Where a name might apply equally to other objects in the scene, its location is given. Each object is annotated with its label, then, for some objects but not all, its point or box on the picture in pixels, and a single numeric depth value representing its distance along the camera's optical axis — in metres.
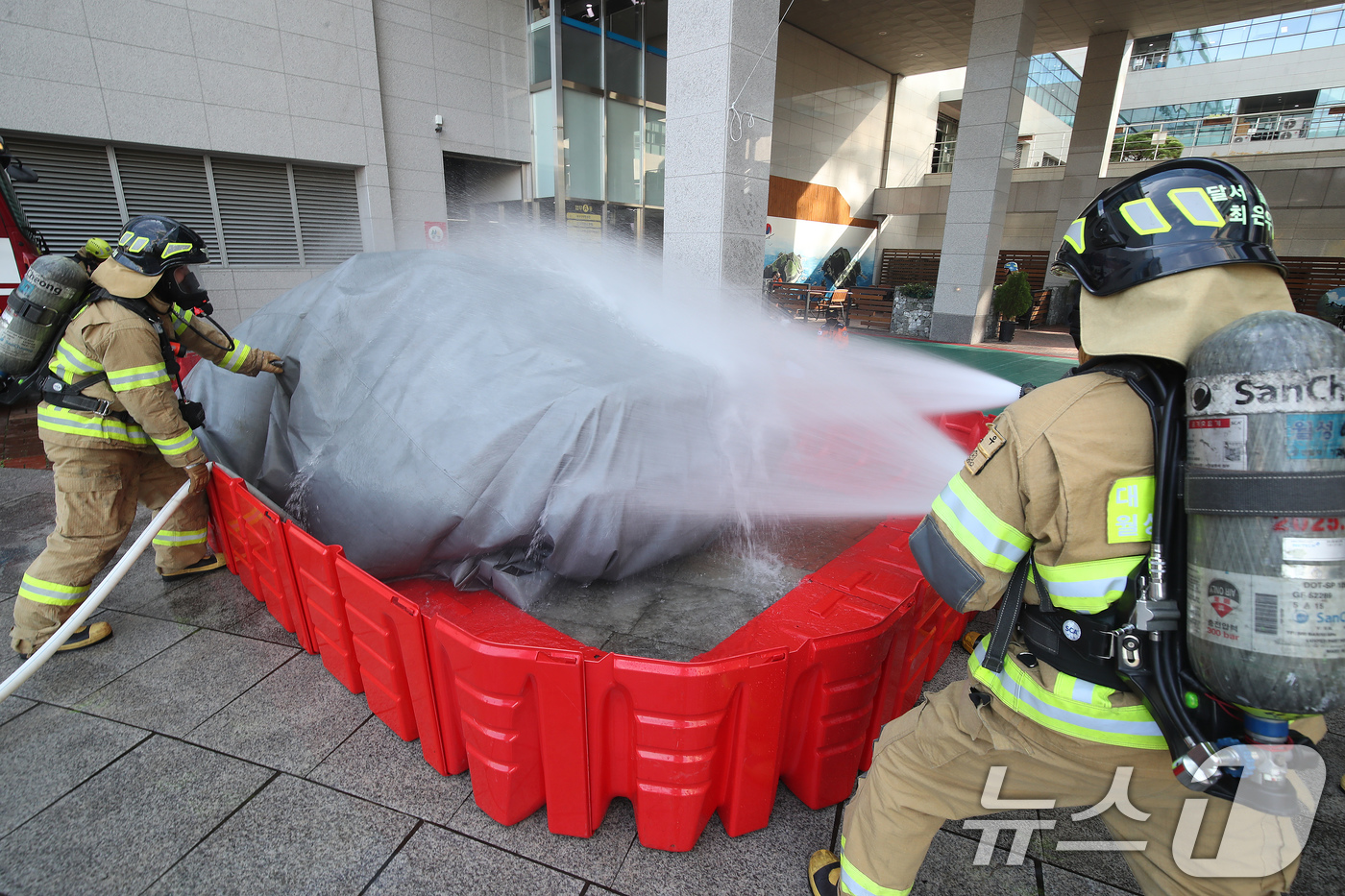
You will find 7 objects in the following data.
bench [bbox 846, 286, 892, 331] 15.15
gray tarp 2.36
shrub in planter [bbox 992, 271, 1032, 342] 12.37
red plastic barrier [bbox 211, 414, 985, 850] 1.77
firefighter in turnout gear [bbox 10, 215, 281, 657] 2.83
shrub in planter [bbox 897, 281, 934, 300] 13.70
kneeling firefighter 0.92
